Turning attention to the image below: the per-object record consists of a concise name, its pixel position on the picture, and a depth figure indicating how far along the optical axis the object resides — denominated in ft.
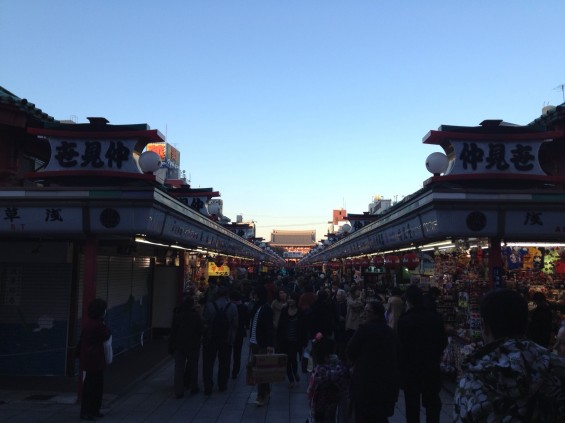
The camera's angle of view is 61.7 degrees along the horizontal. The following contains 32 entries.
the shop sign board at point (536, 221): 30.73
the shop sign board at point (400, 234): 36.01
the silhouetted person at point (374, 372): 17.84
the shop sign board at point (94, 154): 32.78
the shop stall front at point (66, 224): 29.55
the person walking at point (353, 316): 36.37
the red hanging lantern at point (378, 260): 75.71
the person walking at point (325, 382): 20.59
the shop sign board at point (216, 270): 102.44
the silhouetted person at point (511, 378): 8.39
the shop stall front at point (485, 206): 30.55
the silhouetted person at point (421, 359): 20.29
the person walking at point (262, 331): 31.81
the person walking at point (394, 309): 33.42
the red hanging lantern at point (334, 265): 132.59
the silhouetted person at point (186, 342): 30.66
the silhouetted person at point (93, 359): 25.72
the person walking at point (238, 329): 35.07
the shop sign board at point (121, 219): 28.94
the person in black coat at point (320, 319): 33.71
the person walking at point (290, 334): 33.50
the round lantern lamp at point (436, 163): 33.76
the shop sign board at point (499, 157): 33.76
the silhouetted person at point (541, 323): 30.32
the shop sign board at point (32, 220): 29.81
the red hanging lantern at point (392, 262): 56.90
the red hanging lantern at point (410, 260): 51.78
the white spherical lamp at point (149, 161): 32.86
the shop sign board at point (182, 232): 34.26
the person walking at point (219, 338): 31.53
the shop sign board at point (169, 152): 184.65
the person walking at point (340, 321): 39.17
